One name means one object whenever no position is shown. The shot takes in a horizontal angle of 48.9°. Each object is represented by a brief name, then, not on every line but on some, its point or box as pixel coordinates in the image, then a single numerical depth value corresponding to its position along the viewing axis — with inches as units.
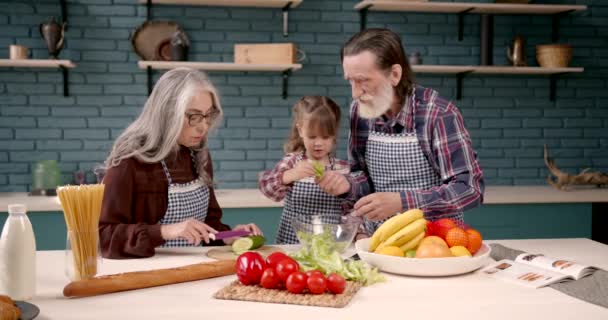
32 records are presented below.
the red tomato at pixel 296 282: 65.4
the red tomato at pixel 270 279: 67.4
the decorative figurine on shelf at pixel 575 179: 180.7
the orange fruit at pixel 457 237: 76.2
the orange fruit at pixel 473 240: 77.1
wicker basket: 184.9
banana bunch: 75.7
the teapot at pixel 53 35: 166.2
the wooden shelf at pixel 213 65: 168.7
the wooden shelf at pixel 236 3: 173.5
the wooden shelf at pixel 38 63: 163.5
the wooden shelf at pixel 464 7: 176.7
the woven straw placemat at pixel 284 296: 63.3
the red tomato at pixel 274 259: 68.7
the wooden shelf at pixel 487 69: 178.2
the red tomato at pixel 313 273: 65.8
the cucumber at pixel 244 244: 86.4
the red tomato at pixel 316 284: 65.0
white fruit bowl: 72.3
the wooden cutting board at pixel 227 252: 84.4
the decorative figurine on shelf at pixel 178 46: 171.0
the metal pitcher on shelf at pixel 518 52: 185.6
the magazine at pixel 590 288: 65.7
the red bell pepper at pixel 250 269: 68.8
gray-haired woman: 92.4
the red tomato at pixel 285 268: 67.2
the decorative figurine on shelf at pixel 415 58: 181.9
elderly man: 99.1
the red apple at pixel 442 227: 77.9
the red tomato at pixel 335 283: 65.0
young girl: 121.7
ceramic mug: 165.2
